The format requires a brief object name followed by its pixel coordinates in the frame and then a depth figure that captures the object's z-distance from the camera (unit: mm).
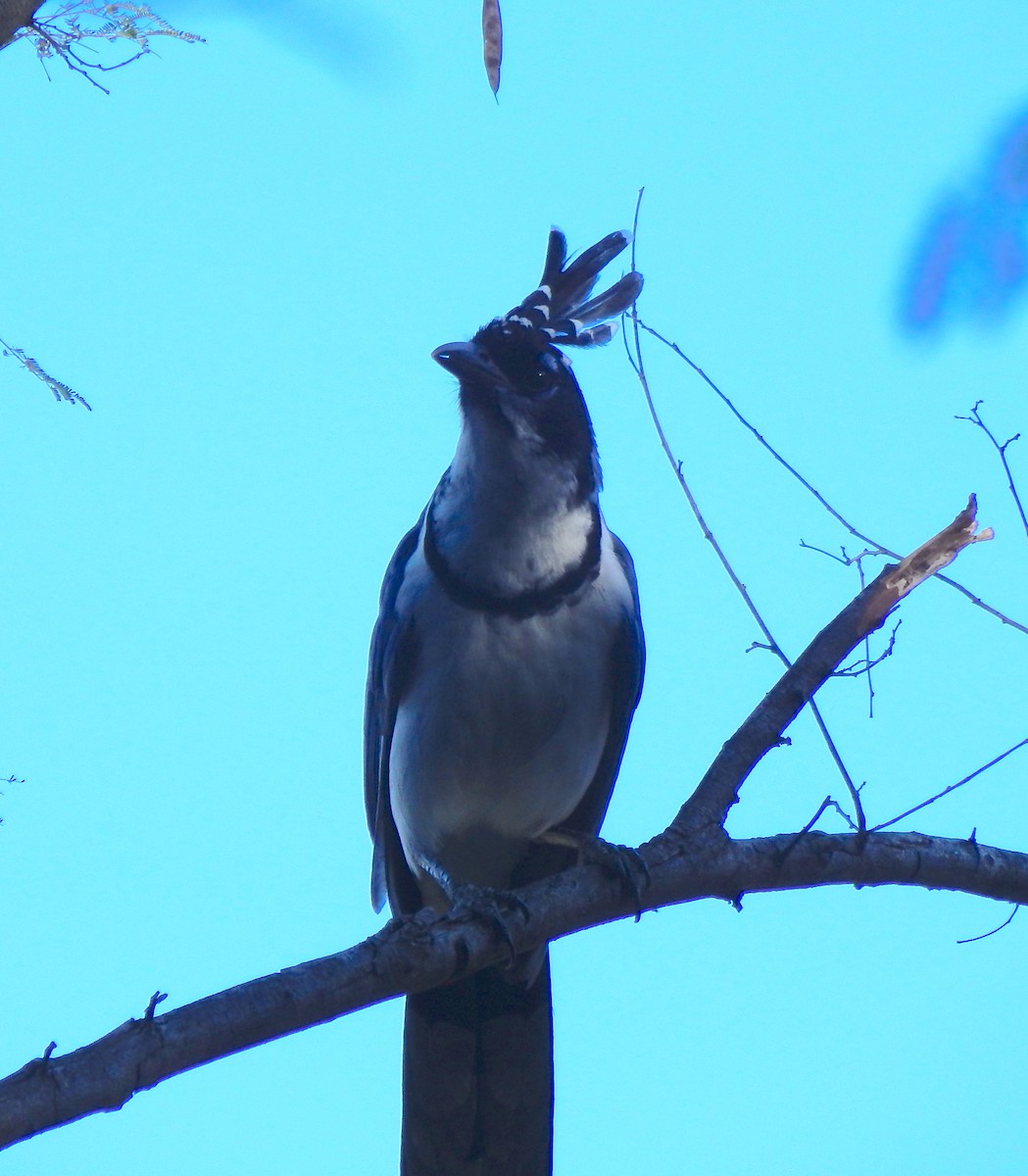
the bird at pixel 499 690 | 6922
